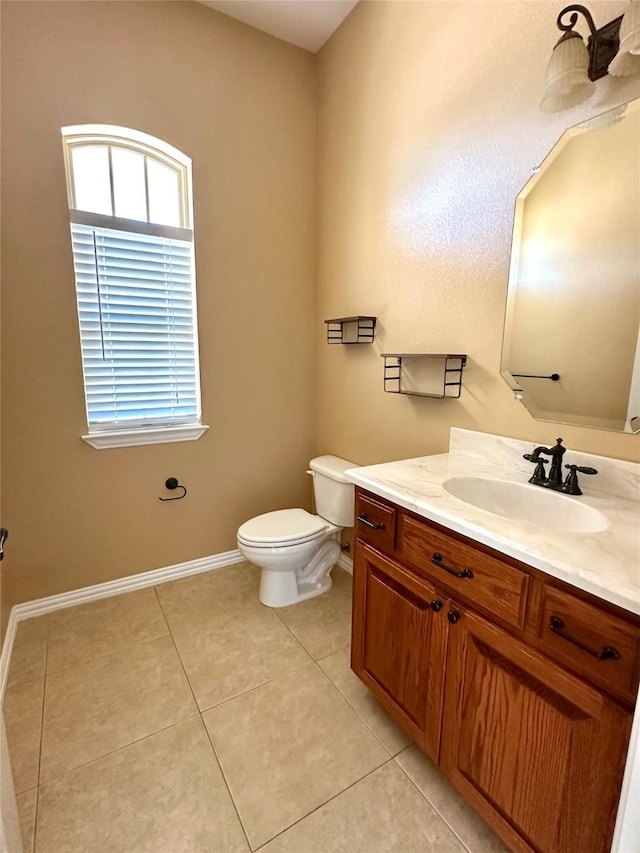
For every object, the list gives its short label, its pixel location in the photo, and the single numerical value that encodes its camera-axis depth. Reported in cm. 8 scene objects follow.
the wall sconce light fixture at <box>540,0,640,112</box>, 110
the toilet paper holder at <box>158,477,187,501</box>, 237
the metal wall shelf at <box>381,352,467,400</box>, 175
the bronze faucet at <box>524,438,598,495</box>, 125
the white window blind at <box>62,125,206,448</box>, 205
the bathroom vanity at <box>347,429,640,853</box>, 81
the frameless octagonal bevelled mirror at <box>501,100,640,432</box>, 122
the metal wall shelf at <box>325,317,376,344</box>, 221
